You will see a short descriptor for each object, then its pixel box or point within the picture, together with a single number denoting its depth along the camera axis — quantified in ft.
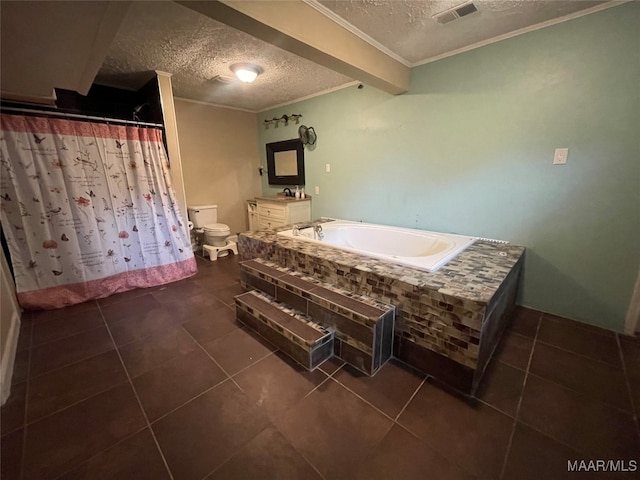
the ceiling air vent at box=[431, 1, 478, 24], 5.29
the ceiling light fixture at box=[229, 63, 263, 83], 7.99
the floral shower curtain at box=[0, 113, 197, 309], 6.86
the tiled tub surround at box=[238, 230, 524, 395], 4.36
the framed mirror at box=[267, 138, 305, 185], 12.57
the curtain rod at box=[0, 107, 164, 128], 6.55
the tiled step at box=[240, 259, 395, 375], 4.85
